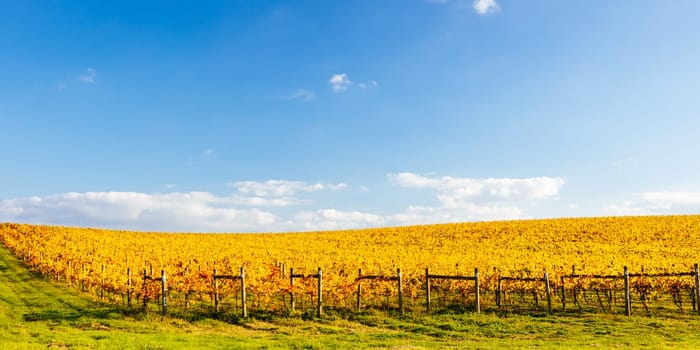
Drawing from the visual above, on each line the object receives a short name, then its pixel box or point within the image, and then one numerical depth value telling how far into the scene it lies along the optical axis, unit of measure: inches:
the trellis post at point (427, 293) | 1161.9
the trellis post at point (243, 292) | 1092.3
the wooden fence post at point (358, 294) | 1157.7
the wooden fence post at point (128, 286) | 1207.3
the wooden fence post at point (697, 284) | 1157.7
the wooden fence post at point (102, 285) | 1318.9
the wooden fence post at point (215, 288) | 1138.0
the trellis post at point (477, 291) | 1136.8
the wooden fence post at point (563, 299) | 1200.9
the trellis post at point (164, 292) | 1121.2
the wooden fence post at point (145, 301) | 1135.0
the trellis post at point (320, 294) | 1118.8
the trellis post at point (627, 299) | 1139.3
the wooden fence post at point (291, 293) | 1164.9
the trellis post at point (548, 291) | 1146.2
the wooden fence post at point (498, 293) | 1196.5
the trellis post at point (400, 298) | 1138.7
